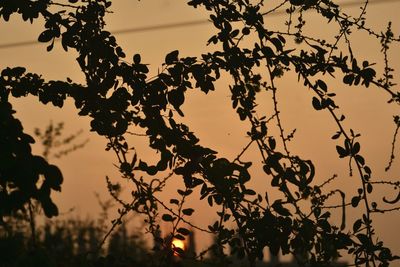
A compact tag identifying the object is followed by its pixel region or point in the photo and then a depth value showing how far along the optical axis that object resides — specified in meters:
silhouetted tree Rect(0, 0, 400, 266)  6.53
